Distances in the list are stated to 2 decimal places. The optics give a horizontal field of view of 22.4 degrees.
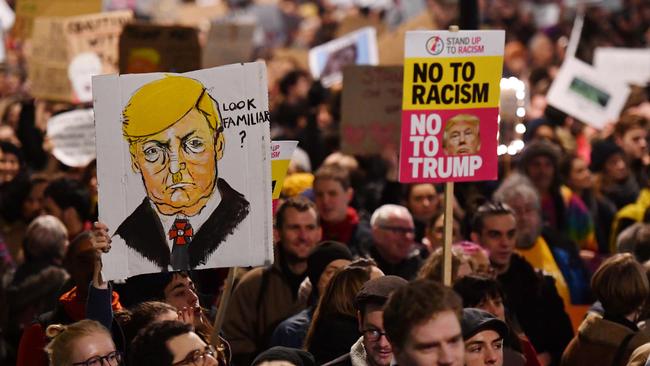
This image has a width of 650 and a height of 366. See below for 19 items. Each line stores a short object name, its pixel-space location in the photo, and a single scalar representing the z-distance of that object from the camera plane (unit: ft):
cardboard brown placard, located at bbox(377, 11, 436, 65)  58.13
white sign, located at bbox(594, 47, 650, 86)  55.98
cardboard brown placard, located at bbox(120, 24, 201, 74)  44.91
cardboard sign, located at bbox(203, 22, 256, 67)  52.54
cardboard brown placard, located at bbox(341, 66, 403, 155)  40.96
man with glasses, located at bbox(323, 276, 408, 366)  21.26
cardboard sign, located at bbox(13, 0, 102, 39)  51.70
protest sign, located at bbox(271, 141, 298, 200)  26.63
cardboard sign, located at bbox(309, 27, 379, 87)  57.36
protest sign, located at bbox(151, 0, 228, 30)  78.95
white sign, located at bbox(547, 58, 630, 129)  49.40
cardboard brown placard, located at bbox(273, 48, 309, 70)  69.00
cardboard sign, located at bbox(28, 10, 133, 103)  48.37
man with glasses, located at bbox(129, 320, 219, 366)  19.99
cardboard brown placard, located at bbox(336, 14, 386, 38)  67.36
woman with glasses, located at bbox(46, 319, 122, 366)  20.80
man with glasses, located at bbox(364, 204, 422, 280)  33.14
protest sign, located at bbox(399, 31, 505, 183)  26.89
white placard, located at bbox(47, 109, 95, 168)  43.45
